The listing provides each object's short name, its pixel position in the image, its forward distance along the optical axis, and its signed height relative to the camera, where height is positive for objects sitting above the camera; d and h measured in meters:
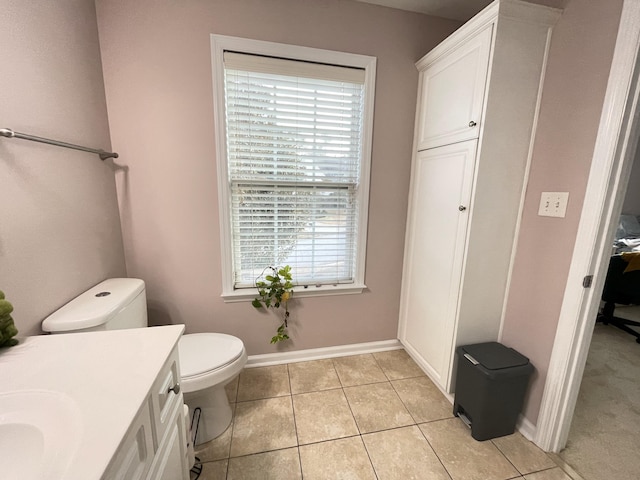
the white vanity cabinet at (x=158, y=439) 0.57 -0.63
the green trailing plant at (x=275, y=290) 1.81 -0.64
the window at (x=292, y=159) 1.62 +0.22
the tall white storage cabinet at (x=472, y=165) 1.28 +0.19
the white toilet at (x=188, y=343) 1.08 -0.81
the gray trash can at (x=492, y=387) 1.33 -0.93
